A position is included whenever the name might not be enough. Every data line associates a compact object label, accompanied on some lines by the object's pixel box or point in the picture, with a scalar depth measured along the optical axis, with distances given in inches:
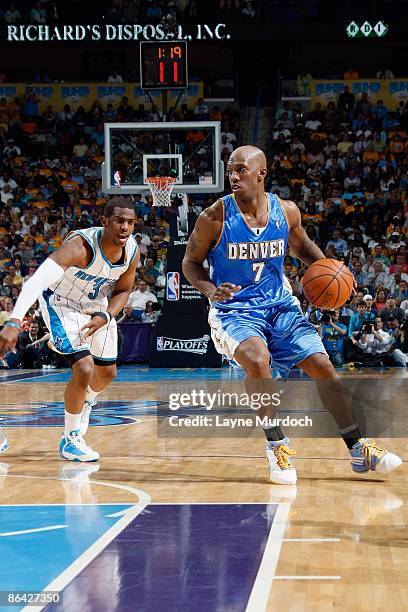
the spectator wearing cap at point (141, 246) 767.7
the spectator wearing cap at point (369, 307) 642.8
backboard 618.2
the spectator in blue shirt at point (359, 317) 642.2
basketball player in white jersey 258.8
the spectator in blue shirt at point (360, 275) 703.1
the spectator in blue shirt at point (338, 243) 759.1
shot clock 620.7
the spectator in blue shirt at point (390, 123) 935.7
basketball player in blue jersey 238.2
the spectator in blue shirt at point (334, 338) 648.4
